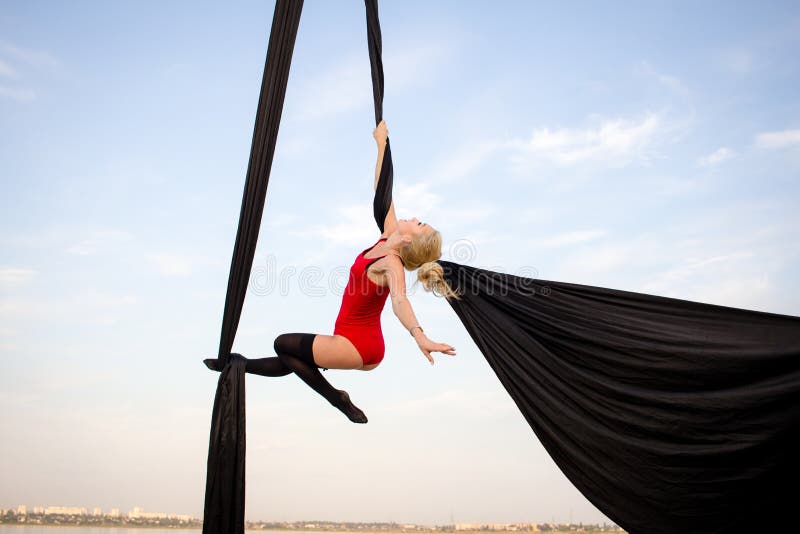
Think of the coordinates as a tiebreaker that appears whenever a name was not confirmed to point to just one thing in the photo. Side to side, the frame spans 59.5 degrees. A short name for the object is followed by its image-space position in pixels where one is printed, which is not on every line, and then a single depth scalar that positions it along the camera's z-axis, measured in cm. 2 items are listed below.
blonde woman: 387
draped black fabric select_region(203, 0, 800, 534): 341
